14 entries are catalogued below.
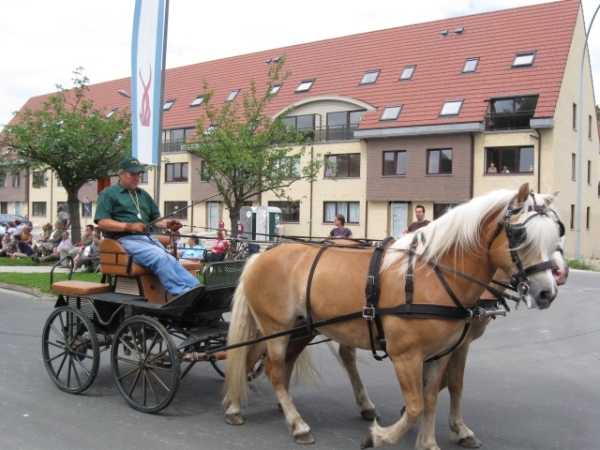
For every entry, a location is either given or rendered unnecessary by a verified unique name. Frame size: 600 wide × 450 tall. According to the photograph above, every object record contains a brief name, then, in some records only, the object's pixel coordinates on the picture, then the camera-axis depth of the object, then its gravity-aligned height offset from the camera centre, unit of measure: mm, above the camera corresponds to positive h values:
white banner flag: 9781 +2252
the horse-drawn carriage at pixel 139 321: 5277 -1049
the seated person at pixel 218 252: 15523 -1028
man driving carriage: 5613 -140
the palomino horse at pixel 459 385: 4512 -1314
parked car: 36969 -565
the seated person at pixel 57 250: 17697 -1256
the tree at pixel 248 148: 17156 +1925
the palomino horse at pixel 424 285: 3746 -482
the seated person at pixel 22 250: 20438 -1405
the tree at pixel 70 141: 15844 +1836
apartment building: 26312 +4638
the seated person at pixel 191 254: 17078 -1213
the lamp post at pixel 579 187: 20625 +1067
